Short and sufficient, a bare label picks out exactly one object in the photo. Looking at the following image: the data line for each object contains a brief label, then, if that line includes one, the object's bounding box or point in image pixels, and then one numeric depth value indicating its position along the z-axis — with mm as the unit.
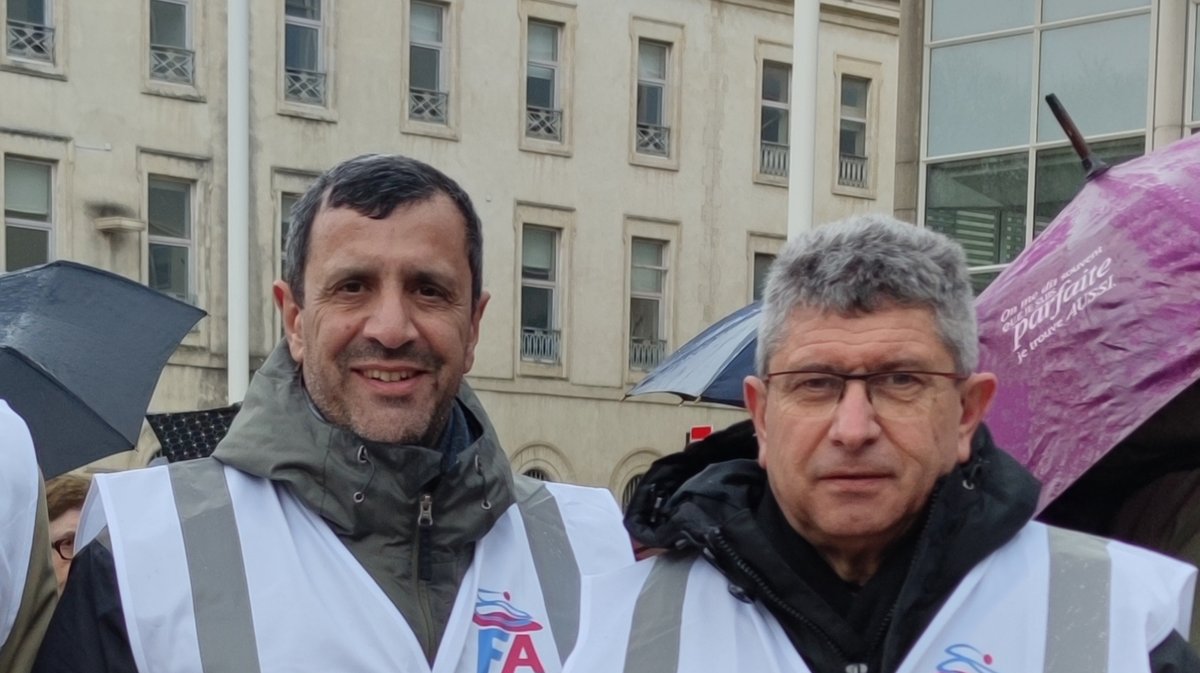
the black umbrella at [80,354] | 6691
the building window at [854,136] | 35188
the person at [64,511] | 5457
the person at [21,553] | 3373
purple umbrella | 4391
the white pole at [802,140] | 16469
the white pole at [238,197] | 18703
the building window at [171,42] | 28172
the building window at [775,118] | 34375
